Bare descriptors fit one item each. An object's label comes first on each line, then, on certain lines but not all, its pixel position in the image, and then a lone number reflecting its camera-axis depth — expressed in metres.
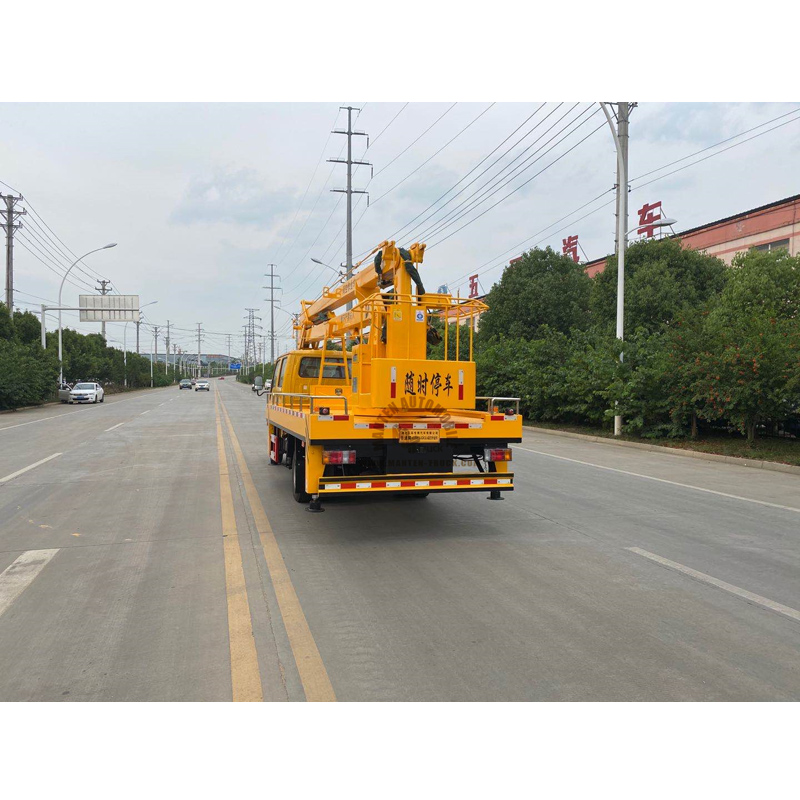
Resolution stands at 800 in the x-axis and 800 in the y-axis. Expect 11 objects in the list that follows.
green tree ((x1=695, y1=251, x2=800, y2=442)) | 14.48
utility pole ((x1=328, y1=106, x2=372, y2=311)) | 38.31
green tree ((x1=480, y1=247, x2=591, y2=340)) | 36.12
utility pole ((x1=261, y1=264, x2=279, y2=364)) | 89.38
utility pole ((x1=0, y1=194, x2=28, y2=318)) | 40.16
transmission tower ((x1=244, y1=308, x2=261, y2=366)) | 153.25
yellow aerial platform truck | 6.96
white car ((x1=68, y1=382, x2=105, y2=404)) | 42.41
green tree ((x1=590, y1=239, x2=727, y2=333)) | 29.39
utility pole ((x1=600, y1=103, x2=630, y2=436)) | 19.77
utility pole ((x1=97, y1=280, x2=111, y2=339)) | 74.96
